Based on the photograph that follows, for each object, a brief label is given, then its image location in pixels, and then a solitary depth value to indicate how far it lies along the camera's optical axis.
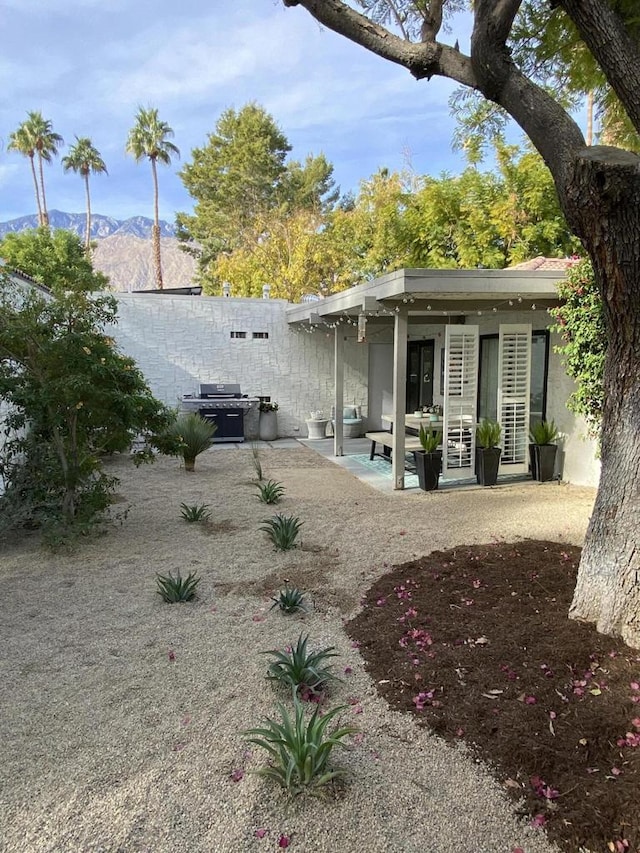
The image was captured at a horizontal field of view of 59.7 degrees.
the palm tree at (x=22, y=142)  29.31
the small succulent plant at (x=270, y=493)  6.57
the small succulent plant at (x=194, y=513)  5.79
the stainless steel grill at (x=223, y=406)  11.07
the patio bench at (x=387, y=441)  7.66
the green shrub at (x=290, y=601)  3.61
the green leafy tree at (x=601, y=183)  2.59
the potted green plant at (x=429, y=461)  7.03
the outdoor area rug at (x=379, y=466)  7.74
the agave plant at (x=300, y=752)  2.05
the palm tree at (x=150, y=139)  26.61
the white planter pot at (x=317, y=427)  12.08
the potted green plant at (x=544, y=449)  7.44
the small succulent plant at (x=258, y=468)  7.21
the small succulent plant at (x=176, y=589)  3.81
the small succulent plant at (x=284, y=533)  4.88
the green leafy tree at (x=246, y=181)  24.86
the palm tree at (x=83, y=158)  30.28
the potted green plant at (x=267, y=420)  11.89
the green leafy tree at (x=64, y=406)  4.77
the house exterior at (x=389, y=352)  6.96
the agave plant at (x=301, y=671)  2.71
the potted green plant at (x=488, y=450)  7.26
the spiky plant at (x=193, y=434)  8.39
